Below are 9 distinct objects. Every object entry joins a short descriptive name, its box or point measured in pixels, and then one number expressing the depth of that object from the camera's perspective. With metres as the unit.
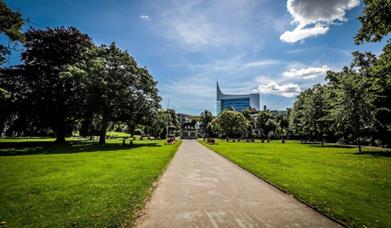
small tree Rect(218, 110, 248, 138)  71.56
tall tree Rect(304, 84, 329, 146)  45.53
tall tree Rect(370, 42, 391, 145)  28.55
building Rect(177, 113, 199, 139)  102.31
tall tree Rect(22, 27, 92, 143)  30.06
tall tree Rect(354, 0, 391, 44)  12.66
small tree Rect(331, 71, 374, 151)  29.28
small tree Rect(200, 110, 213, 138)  99.94
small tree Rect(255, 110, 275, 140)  86.94
